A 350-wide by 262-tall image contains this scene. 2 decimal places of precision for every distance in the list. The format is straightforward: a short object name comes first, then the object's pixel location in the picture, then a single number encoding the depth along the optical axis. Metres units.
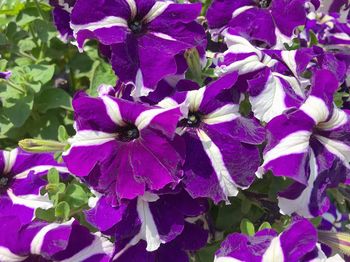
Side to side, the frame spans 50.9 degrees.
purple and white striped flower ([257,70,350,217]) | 0.17
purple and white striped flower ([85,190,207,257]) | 0.17
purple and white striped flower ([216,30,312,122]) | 0.18
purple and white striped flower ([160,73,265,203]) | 0.17
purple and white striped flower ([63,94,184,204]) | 0.17
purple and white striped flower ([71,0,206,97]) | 0.18
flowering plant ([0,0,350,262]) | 0.17
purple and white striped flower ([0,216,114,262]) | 0.17
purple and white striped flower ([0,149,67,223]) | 0.19
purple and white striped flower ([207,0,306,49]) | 0.22
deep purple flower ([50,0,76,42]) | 0.23
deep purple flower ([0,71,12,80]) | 0.21
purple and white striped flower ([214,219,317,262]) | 0.16
